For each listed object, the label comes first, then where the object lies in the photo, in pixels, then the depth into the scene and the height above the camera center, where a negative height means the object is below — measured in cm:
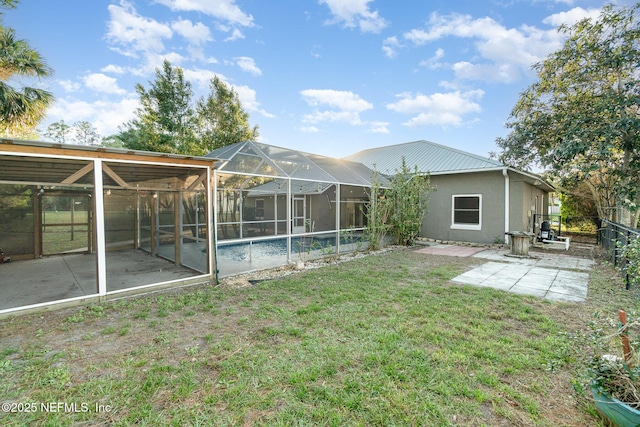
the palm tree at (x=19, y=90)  689 +324
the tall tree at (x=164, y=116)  1534 +540
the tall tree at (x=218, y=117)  1659 +568
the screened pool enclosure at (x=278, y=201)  671 +29
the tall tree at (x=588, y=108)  679 +287
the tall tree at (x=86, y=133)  2798 +814
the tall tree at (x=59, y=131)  2613 +782
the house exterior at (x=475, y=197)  973 +35
